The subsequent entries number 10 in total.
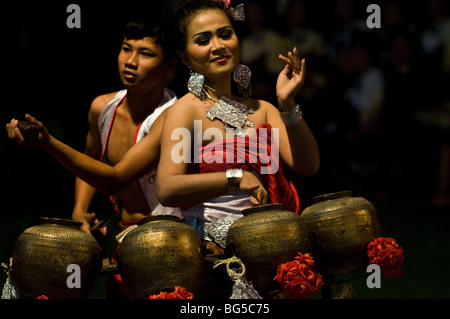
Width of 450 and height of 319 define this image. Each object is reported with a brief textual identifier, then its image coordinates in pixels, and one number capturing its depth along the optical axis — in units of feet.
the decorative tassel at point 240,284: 19.47
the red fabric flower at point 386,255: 20.98
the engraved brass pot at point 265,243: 19.80
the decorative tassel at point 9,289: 21.03
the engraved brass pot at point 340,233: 21.01
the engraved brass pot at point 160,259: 19.58
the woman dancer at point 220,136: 20.98
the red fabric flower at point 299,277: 19.60
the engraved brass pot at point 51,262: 19.94
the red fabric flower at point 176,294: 19.10
